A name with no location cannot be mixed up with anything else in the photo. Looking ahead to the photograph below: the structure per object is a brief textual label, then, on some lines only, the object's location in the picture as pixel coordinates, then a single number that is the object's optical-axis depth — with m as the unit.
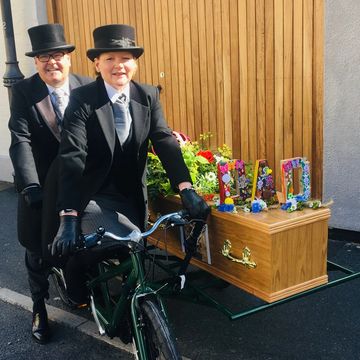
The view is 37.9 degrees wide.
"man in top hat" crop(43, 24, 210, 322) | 2.90
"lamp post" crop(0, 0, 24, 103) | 6.70
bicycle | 2.55
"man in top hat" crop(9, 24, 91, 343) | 3.36
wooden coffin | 2.86
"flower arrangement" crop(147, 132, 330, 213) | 3.12
